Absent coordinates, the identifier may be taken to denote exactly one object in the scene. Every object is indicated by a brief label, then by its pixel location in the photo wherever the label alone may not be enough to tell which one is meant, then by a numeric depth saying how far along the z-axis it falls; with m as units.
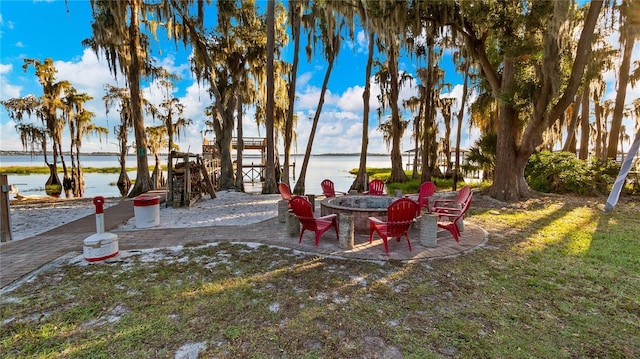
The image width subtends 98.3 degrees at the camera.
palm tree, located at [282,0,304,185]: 12.12
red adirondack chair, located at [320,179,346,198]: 7.72
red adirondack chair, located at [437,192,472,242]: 4.89
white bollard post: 4.01
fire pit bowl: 5.41
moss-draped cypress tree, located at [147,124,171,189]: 23.58
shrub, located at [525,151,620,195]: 10.59
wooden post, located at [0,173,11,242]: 4.99
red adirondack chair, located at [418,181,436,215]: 6.82
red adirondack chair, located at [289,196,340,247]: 4.68
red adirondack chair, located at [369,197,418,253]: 4.36
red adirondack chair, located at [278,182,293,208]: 6.67
